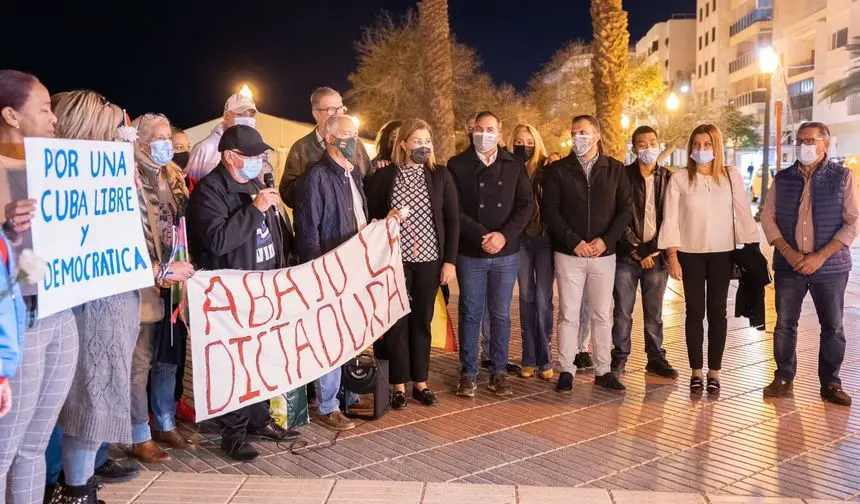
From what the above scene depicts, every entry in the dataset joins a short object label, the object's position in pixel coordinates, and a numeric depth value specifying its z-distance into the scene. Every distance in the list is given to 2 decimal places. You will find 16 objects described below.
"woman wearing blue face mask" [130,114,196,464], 5.18
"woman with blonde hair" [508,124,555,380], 7.27
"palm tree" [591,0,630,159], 18.81
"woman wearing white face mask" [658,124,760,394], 6.82
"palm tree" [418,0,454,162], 21.39
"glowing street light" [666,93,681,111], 29.08
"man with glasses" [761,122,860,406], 6.50
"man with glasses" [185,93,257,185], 6.39
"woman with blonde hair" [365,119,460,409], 6.38
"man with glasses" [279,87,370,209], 6.67
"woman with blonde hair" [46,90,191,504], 4.12
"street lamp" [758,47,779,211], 17.44
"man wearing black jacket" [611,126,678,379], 7.32
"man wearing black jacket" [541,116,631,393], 6.88
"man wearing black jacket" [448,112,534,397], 6.75
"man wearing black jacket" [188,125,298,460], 5.11
